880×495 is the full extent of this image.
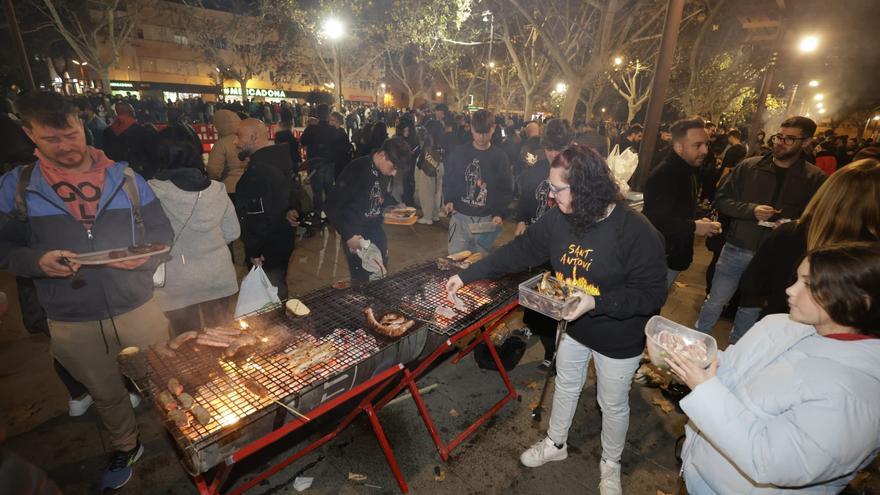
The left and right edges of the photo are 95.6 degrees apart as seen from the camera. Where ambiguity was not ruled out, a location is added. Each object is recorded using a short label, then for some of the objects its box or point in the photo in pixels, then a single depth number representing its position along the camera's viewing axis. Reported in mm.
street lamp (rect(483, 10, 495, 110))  18152
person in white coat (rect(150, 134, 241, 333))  3375
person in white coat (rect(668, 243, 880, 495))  1423
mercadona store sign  43688
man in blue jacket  2605
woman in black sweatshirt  2584
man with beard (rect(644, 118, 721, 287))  4121
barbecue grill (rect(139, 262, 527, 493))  1984
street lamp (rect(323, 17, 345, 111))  18703
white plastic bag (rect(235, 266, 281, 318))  3260
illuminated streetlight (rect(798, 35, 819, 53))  11922
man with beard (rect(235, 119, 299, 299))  4297
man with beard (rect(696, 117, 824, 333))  4258
